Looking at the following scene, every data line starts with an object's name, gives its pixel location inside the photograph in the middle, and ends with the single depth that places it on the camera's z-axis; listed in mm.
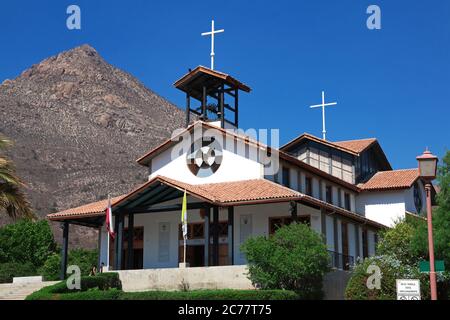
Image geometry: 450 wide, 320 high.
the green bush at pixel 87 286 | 27719
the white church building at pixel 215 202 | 32141
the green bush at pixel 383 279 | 25828
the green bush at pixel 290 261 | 26828
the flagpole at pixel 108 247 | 38062
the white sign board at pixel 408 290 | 15188
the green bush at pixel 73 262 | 45531
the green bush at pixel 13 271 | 43050
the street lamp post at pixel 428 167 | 16931
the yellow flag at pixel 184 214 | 30828
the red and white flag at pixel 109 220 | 32062
